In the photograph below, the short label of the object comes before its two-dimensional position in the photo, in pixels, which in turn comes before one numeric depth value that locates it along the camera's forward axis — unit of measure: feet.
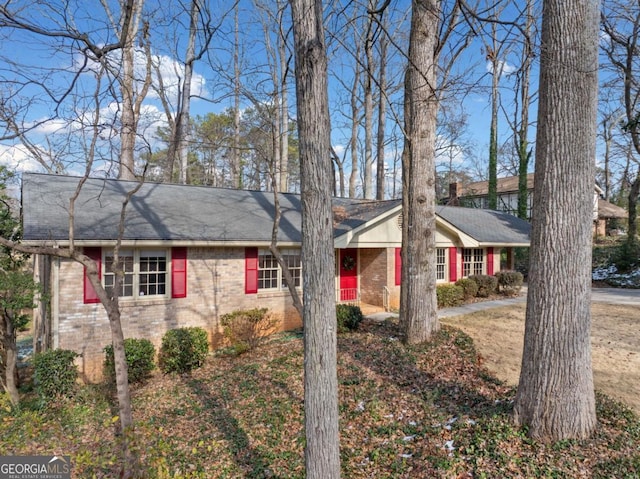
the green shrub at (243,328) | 32.17
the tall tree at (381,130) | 69.32
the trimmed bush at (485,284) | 50.75
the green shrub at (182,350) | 28.86
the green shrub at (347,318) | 32.76
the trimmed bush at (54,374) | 23.68
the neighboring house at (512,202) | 103.19
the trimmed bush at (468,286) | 48.85
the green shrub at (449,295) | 44.83
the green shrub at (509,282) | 52.80
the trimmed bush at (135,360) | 26.25
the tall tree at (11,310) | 23.99
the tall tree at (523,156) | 86.33
